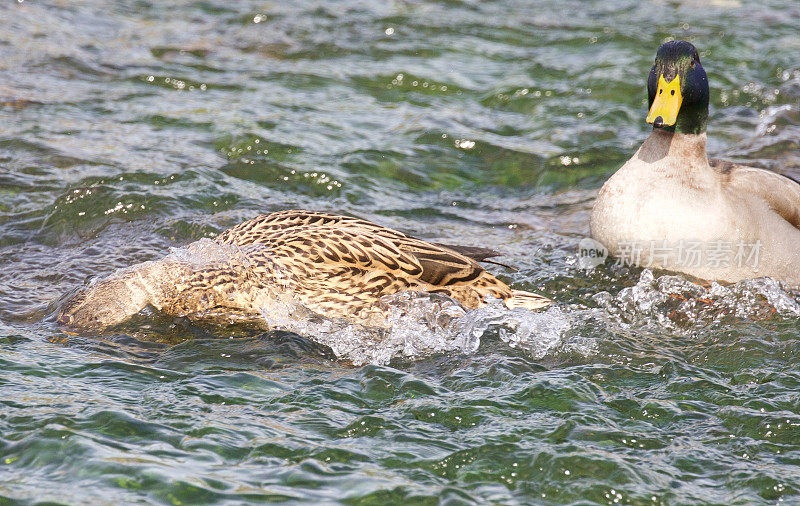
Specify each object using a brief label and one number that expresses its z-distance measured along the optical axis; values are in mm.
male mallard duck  13937
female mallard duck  12336
